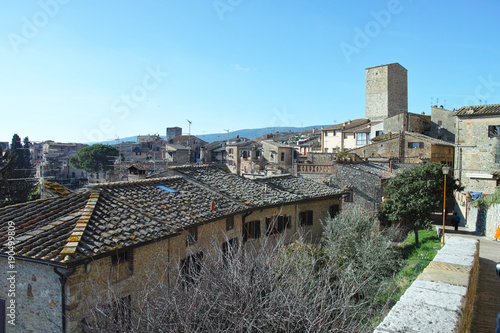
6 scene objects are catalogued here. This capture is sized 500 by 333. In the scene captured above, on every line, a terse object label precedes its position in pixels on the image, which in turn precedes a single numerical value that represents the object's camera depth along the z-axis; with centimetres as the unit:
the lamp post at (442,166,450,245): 1422
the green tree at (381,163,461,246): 1698
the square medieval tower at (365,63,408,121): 5641
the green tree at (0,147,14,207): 2473
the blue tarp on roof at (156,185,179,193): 1250
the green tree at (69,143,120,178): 6028
